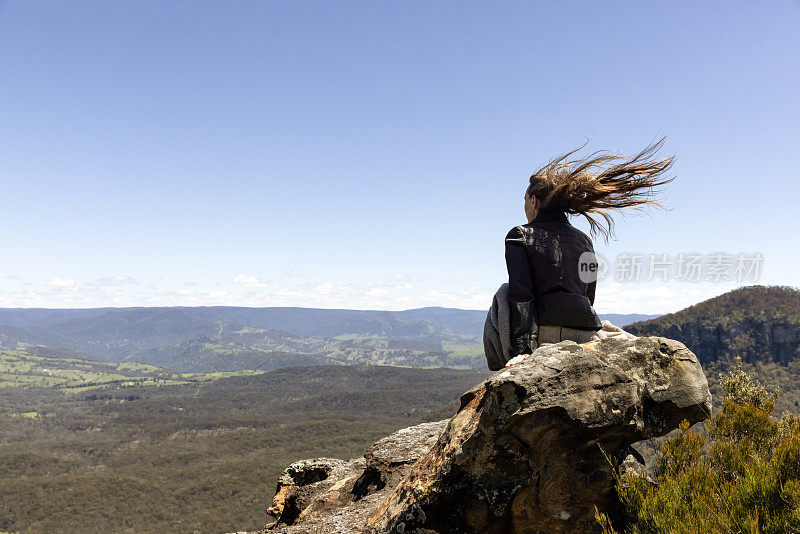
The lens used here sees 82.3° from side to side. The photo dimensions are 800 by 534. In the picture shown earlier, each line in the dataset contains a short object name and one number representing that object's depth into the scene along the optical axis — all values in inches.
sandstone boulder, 159.6
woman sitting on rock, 205.6
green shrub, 142.8
